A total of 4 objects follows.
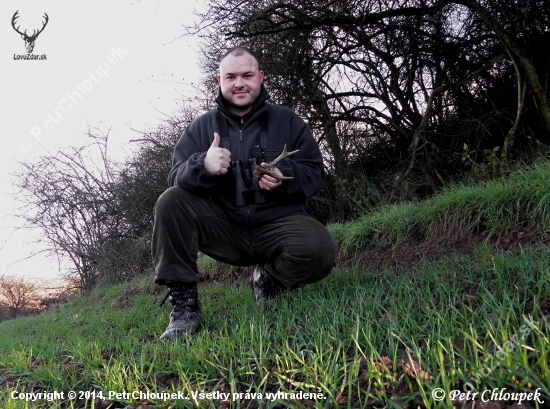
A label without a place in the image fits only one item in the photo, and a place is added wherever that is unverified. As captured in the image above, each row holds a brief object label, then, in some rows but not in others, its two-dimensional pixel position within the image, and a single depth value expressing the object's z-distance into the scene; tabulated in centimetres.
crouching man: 297
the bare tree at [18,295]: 1287
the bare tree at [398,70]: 623
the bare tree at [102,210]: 990
